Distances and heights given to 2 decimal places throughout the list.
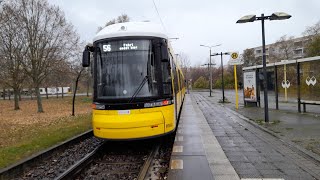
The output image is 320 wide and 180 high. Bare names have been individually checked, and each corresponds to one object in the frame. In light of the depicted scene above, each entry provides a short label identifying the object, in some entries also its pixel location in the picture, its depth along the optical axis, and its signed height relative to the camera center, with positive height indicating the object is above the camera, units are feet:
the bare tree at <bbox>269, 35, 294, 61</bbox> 185.22 +30.51
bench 33.82 -2.70
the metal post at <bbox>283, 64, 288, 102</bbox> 40.11 +1.07
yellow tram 19.32 +0.45
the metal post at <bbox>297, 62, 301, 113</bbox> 36.38 -0.19
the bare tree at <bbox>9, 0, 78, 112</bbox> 65.63 +15.86
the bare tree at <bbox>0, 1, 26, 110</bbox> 63.61 +11.45
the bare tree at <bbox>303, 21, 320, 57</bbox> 97.92 +15.95
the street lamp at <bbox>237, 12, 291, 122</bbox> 28.77 +8.58
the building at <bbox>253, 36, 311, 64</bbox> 185.49 +31.39
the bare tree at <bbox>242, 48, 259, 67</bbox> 181.54 +23.27
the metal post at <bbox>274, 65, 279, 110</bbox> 41.28 +1.69
